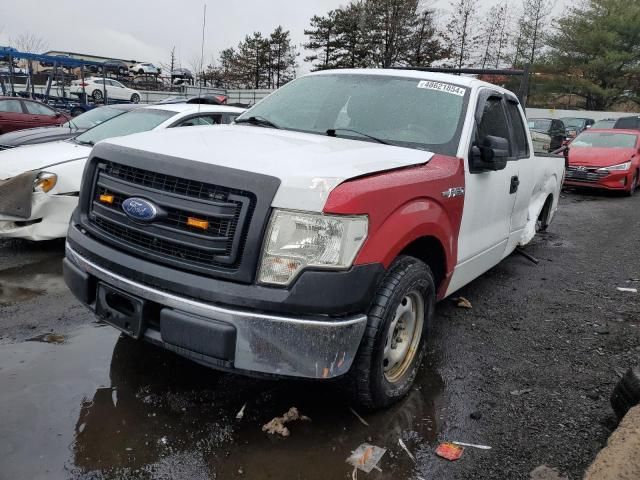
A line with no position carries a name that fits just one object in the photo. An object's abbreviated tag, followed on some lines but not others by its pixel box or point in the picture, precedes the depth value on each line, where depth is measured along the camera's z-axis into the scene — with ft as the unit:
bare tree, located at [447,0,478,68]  139.03
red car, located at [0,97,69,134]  43.91
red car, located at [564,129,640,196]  39.68
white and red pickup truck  7.64
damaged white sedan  17.12
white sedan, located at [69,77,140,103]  95.04
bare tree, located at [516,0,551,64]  140.71
